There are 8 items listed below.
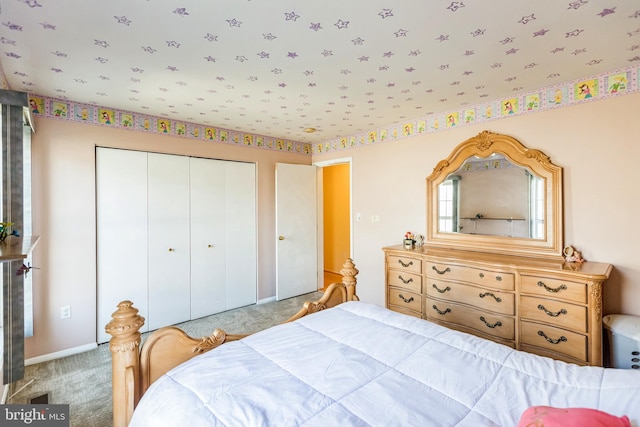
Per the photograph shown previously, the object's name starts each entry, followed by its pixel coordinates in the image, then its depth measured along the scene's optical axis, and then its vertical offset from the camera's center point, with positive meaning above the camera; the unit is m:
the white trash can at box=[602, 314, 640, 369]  1.93 -0.87
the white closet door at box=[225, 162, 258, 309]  3.88 -0.27
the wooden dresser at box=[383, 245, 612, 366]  2.03 -0.70
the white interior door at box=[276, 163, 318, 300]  4.27 -0.27
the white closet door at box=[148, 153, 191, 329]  3.29 -0.29
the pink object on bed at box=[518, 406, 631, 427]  0.78 -0.56
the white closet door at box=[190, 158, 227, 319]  3.58 -0.30
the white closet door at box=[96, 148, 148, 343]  2.99 -0.16
